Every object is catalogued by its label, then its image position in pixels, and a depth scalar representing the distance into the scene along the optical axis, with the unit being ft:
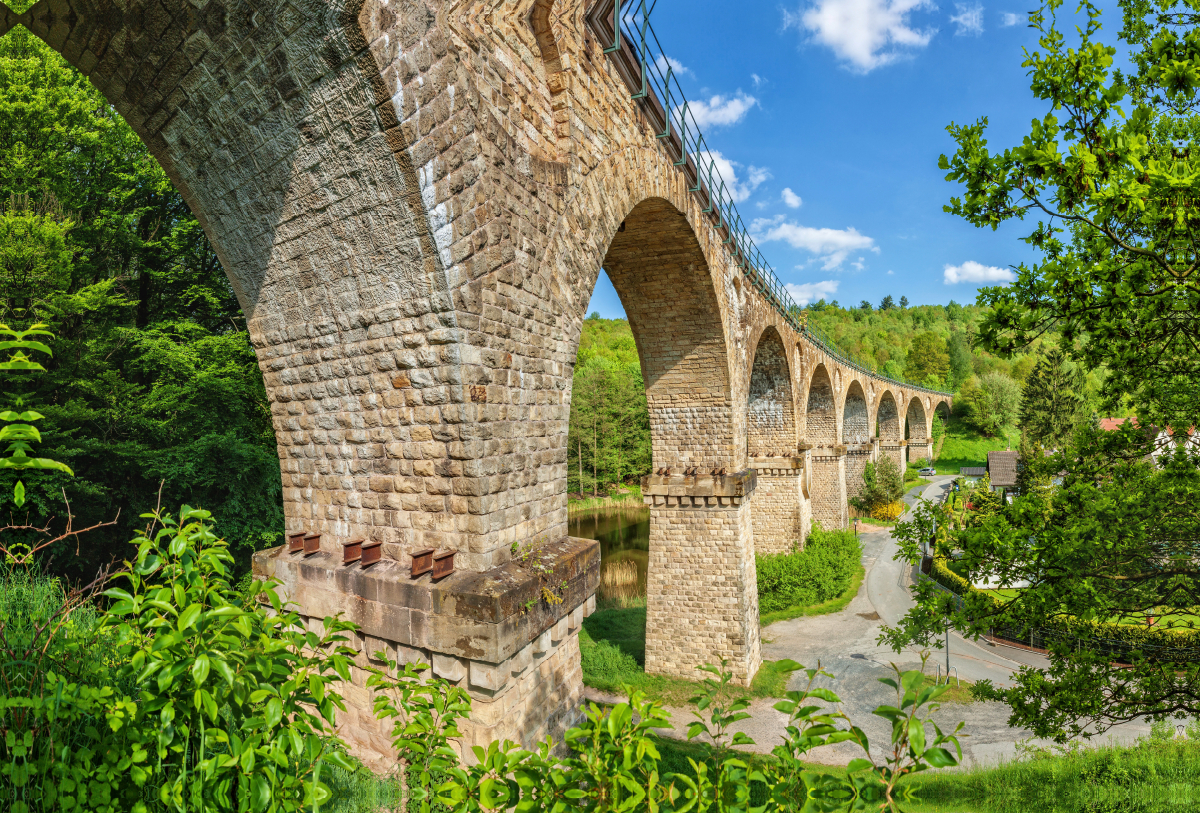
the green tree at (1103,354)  13.73
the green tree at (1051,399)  124.36
